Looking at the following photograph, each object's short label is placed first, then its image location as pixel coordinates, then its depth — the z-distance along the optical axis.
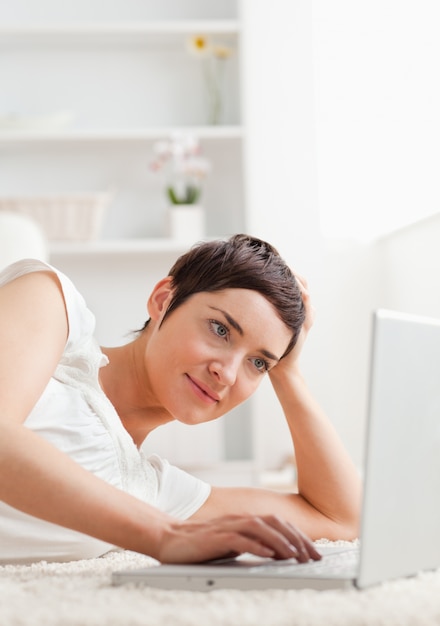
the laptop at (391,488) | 0.78
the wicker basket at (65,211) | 3.77
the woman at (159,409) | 0.94
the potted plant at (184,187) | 3.87
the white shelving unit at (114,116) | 4.12
